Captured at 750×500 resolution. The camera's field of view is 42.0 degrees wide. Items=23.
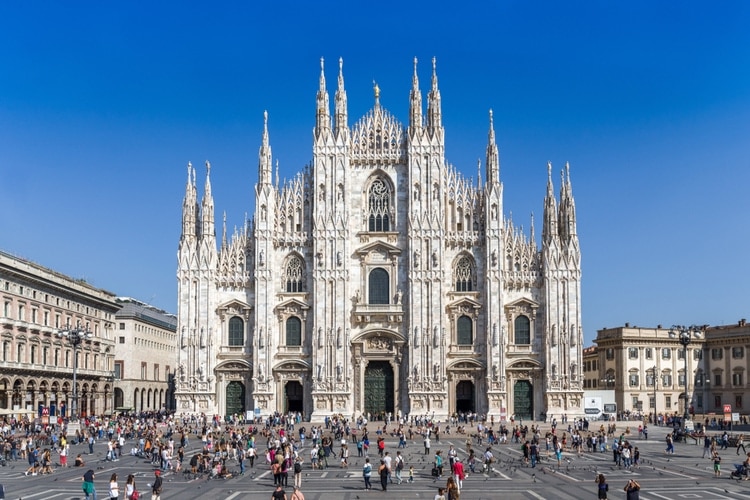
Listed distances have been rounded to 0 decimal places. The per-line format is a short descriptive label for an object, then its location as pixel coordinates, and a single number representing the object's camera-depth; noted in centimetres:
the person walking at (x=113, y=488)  2998
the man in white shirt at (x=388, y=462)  3656
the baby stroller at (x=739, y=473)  3975
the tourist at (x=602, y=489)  2886
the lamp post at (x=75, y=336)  5750
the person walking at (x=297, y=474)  3469
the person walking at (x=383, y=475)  3547
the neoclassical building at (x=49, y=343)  7381
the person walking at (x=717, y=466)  4087
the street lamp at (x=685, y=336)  5872
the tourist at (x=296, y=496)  2422
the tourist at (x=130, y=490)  2930
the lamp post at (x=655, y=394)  8341
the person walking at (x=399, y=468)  3850
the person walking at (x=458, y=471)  3359
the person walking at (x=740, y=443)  5263
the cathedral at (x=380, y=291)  7488
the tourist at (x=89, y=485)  3147
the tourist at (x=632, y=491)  2778
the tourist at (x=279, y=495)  2404
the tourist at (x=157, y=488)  3028
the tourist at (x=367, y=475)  3572
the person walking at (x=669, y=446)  5169
